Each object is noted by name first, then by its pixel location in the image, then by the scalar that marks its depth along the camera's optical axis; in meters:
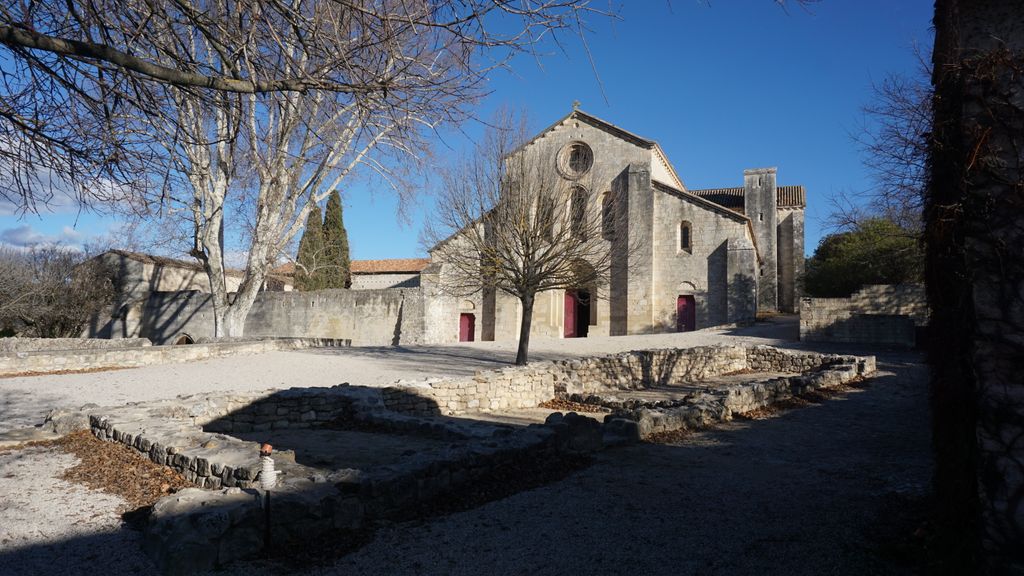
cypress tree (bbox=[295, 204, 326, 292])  36.07
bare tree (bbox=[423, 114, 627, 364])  16.23
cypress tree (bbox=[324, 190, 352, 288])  37.25
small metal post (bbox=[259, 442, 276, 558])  4.19
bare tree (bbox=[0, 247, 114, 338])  24.34
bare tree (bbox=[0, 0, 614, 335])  3.95
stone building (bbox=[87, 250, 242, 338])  30.97
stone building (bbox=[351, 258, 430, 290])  39.06
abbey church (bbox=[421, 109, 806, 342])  29.42
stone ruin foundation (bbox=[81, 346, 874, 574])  4.13
